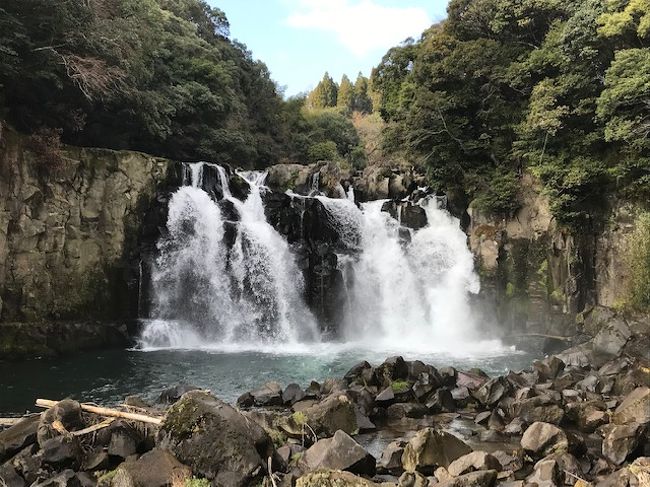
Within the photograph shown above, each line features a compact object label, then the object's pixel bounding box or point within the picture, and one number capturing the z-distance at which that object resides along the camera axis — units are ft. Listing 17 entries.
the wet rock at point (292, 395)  41.48
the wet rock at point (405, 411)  38.75
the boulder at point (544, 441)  29.27
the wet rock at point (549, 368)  47.08
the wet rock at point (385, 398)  39.58
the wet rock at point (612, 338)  53.16
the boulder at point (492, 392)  40.52
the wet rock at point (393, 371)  43.88
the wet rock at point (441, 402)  39.91
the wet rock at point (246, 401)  41.57
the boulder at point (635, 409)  33.45
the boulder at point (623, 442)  29.14
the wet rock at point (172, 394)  41.57
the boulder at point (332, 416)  32.83
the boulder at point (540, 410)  35.27
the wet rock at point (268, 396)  41.63
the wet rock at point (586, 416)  35.09
